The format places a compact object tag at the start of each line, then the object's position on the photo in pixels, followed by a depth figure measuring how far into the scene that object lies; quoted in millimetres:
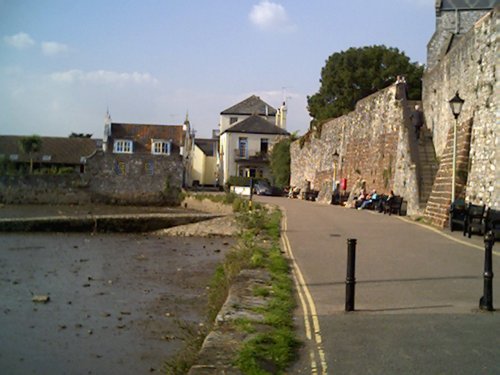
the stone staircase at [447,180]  19031
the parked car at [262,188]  52656
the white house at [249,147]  71875
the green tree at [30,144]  72188
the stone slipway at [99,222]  32312
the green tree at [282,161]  60250
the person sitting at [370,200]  29219
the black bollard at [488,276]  7723
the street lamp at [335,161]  39250
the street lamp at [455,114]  17844
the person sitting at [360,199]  30844
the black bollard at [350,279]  7994
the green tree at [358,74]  52688
